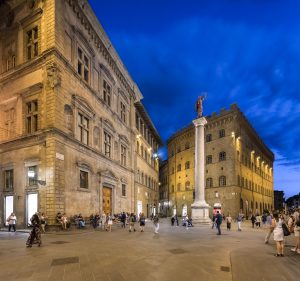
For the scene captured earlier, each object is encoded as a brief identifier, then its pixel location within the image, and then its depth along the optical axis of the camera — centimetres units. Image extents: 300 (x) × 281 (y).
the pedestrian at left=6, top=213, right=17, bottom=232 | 1805
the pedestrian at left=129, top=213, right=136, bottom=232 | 1944
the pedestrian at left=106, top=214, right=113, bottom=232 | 1899
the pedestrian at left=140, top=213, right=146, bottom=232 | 1891
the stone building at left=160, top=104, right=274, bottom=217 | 4252
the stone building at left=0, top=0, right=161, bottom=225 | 1835
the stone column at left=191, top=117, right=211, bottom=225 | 2686
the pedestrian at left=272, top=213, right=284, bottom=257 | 971
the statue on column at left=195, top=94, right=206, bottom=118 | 2908
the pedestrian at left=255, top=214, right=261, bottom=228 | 2579
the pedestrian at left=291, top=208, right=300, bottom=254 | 1044
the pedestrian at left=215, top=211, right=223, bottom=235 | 1776
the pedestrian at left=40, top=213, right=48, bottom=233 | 1676
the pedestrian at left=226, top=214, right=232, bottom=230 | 2208
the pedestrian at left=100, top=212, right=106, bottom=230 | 2104
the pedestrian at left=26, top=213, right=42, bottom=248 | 1147
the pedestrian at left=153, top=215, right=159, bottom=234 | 1763
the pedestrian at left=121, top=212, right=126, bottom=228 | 2308
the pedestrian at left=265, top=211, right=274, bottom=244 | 1229
